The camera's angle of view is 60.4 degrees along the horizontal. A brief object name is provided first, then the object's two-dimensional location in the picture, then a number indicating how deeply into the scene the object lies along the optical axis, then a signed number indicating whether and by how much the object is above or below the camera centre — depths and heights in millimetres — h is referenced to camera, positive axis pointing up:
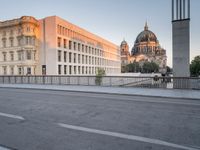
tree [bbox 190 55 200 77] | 63044 +1887
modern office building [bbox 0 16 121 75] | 45625 +7612
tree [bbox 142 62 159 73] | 129250 +4823
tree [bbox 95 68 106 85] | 20438 -769
